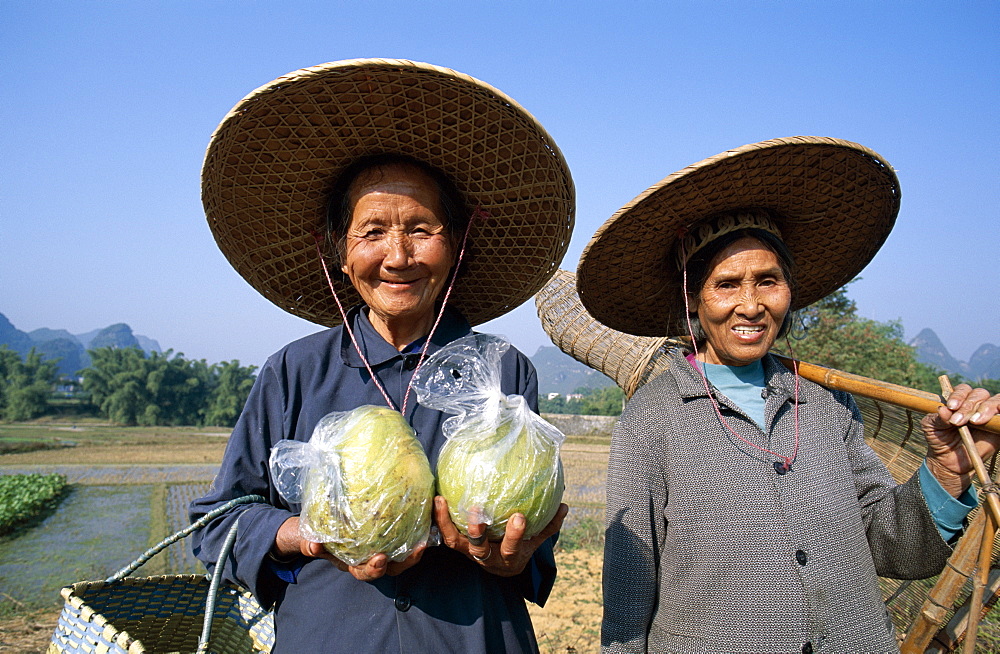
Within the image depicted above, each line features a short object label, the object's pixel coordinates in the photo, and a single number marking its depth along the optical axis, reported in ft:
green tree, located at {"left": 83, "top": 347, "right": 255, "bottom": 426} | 193.77
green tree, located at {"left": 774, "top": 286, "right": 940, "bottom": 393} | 44.68
